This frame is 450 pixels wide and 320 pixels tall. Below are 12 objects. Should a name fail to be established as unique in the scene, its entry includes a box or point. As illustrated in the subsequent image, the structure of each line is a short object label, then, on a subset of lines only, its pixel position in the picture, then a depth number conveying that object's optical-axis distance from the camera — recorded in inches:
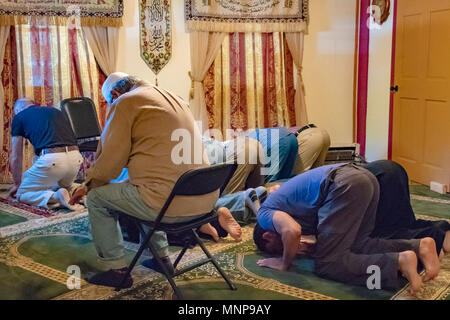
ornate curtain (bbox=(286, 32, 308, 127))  266.7
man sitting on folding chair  116.3
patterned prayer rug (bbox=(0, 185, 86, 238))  168.1
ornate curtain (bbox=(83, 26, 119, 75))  240.5
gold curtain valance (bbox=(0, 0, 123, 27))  227.5
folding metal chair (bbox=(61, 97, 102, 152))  217.2
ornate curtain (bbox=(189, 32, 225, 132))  254.8
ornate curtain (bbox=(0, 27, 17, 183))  232.1
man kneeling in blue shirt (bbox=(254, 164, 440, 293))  119.7
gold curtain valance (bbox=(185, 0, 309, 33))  252.7
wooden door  215.5
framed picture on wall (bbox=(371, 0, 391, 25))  248.7
